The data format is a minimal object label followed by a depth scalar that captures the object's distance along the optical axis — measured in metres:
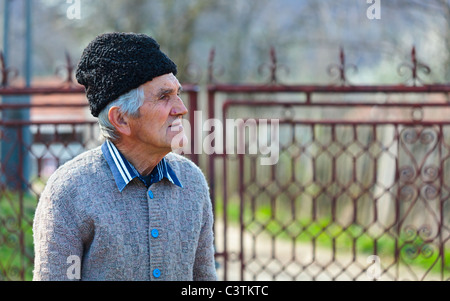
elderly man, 4.09
